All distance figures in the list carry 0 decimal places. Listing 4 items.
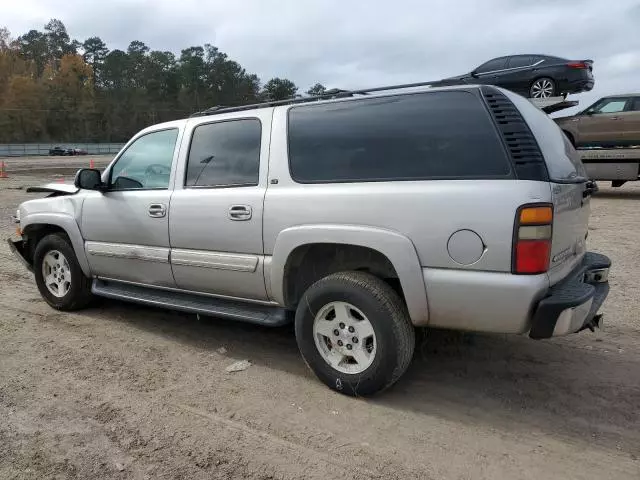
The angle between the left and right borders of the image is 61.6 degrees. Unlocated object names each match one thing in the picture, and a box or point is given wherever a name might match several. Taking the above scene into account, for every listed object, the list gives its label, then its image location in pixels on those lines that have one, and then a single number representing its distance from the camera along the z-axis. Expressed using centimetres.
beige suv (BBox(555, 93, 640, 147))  1215
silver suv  292
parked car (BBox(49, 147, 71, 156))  6544
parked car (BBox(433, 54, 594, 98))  1110
